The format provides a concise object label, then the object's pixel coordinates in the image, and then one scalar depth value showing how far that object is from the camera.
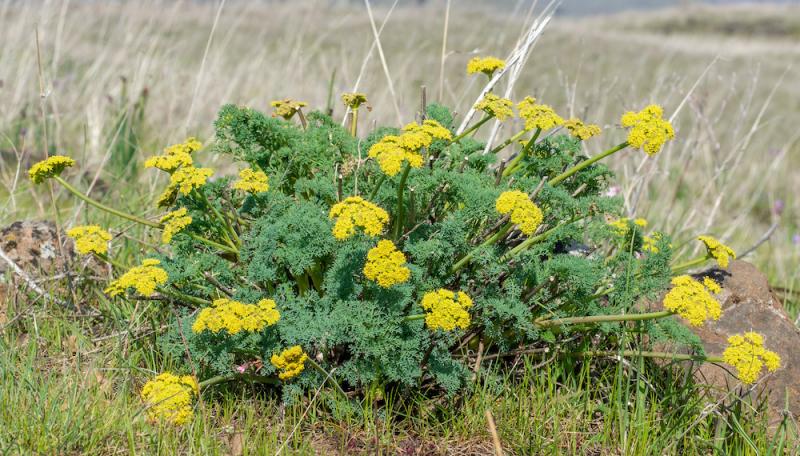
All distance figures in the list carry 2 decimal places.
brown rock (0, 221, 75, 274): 2.99
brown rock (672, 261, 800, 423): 2.56
